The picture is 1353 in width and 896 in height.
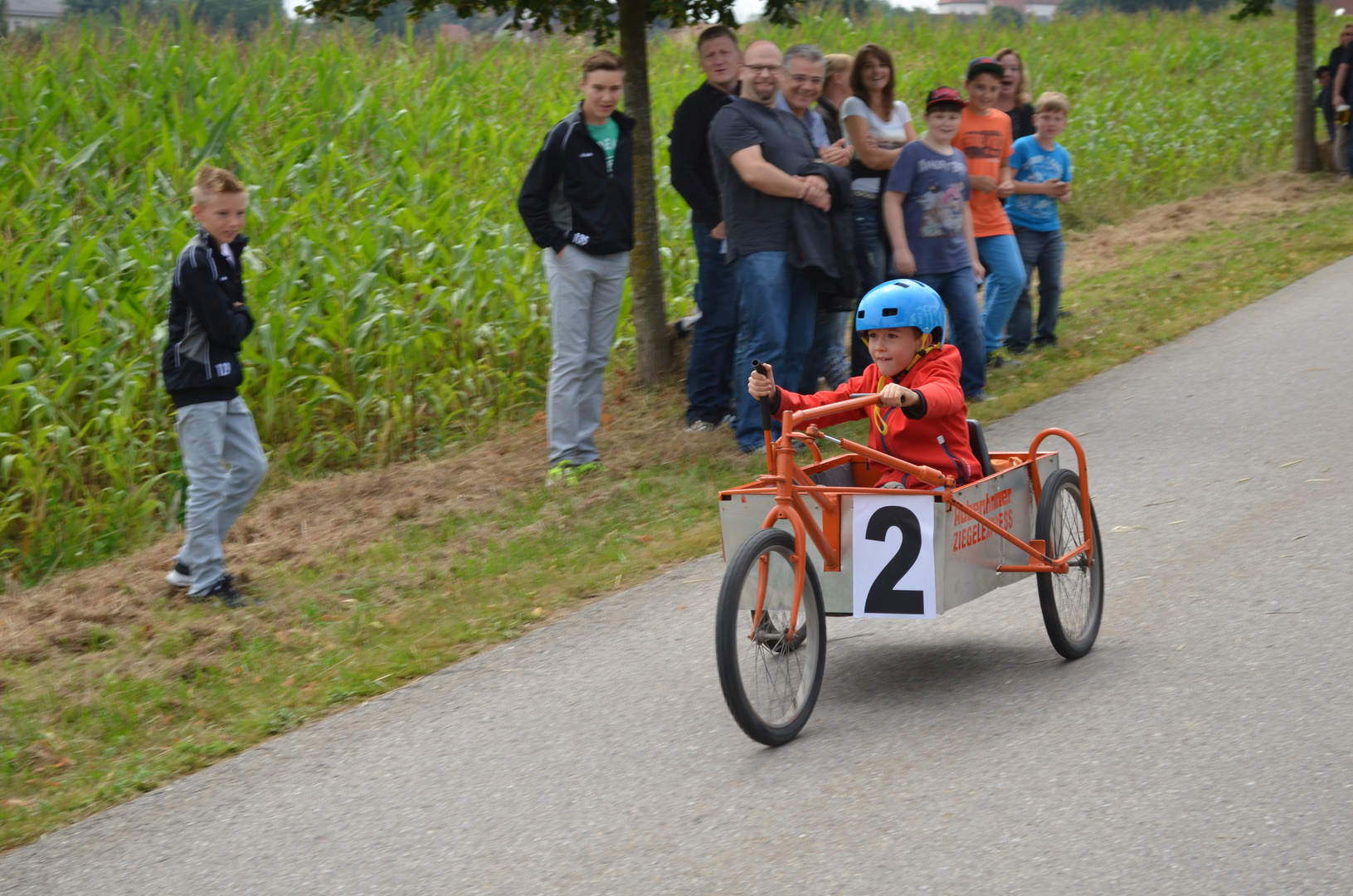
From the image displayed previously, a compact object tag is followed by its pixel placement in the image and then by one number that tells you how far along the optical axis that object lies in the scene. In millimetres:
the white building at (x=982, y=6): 98662
